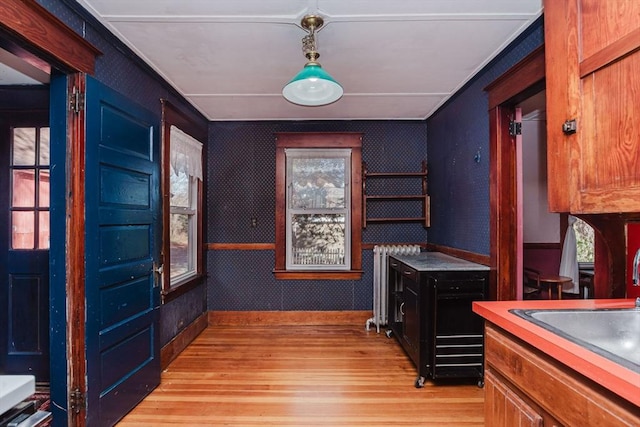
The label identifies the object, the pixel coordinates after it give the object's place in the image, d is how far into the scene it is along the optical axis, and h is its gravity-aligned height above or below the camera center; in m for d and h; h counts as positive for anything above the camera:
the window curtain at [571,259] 4.15 -0.52
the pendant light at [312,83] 1.96 +0.79
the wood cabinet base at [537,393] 0.96 -0.58
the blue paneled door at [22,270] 2.89 -0.41
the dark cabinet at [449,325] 2.76 -0.86
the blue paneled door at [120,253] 2.10 -0.23
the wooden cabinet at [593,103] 1.26 +0.45
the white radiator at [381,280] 4.02 -0.72
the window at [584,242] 4.73 -0.36
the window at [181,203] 3.20 +0.17
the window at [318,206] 4.37 +0.15
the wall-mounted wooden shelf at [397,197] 4.30 +0.25
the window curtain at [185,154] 3.40 +0.68
